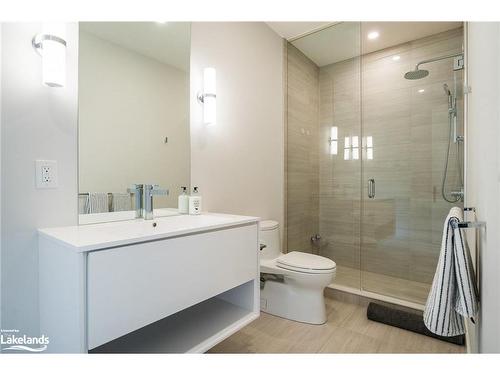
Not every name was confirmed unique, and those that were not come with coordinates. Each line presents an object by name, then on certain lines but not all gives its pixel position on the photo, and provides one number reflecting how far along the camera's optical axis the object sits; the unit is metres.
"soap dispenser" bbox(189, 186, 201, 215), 1.58
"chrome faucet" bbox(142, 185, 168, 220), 1.39
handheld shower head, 2.25
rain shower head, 2.35
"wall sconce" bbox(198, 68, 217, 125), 1.69
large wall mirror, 1.23
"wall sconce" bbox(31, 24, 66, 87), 1.02
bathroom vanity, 0.81
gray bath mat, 1.68
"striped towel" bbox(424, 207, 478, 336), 0.83
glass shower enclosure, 2.29
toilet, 1.85
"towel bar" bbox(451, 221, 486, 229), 0.79
